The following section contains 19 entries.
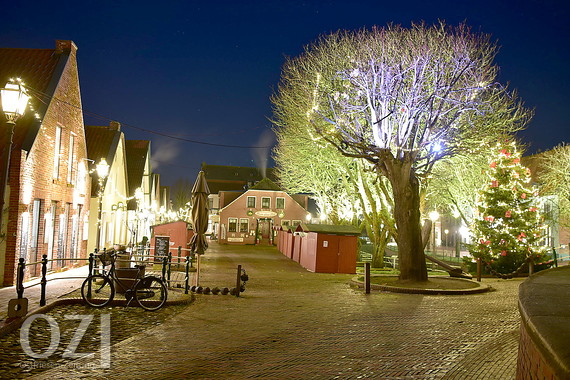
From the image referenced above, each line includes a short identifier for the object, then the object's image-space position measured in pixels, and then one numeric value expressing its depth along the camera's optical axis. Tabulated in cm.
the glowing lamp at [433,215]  3082
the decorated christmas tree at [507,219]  2636
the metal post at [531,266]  2312
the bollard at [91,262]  1346
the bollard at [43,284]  1216
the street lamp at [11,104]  1068
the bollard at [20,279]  1066
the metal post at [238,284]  1590
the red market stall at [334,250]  2762
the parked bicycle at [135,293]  1313
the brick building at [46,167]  1617
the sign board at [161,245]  2506
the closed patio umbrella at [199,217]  1877
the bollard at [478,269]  2317
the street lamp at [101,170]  1914
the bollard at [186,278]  1598
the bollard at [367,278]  1803
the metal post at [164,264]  1451
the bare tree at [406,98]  1998
